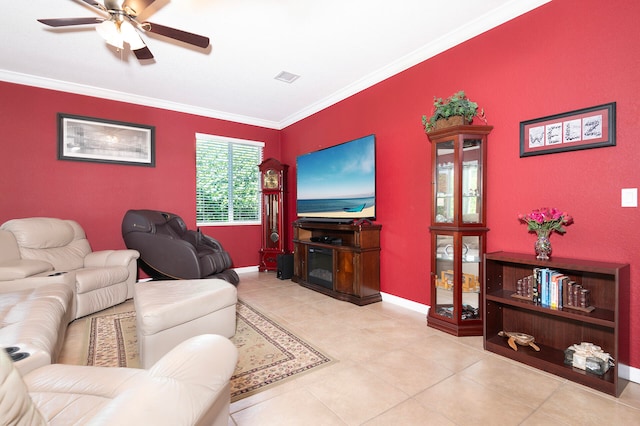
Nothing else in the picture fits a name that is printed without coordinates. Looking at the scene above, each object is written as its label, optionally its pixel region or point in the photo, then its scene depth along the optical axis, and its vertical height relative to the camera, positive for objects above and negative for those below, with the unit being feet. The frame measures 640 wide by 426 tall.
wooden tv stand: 11.48 -2.14
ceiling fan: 6.54 +4.36
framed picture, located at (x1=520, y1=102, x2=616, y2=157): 6.66 +1.90
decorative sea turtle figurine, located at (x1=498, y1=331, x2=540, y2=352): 7.34 -3.22
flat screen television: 11.84 +1.24
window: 16.28 +1.70
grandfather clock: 16.79 +0.01
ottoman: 6.61 -2.42
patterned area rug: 6.47 -3.58
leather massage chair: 11.78 -1.72
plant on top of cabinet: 8.56 +2.85
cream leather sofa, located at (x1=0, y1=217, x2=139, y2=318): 9.74 -1.71
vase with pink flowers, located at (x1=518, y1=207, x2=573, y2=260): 7.04 -0.34
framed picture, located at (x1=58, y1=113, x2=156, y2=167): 12.86 +3.14
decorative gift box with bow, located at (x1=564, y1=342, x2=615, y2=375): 6.13 -3.11
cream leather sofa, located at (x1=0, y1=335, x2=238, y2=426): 2.11 -1.62
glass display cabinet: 8.65 -0.43
